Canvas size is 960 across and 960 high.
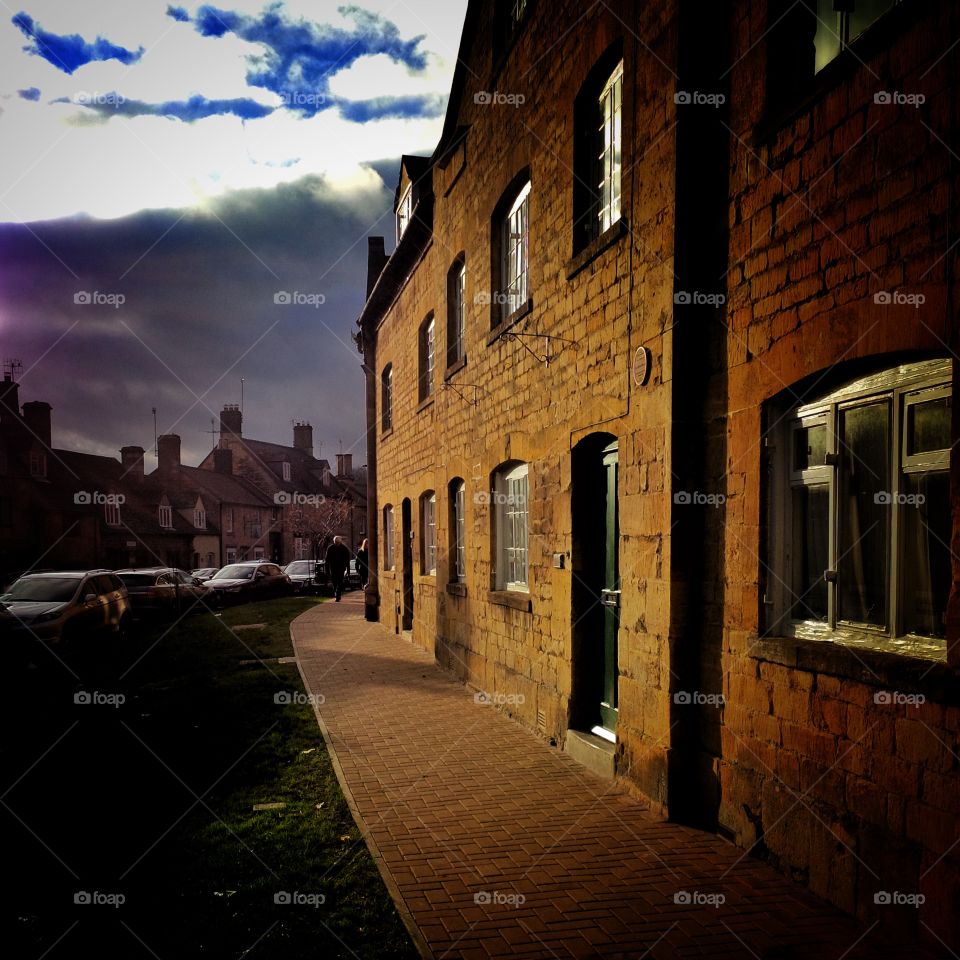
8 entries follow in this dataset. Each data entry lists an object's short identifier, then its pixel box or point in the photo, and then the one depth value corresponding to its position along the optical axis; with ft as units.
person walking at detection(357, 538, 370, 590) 69.57
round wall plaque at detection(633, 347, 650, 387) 18.95
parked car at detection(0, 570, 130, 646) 43.42
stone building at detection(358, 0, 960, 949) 12.26
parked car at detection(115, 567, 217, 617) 66.49
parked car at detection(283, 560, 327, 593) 107.65
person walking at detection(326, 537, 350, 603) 76.48
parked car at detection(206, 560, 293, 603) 89.81
